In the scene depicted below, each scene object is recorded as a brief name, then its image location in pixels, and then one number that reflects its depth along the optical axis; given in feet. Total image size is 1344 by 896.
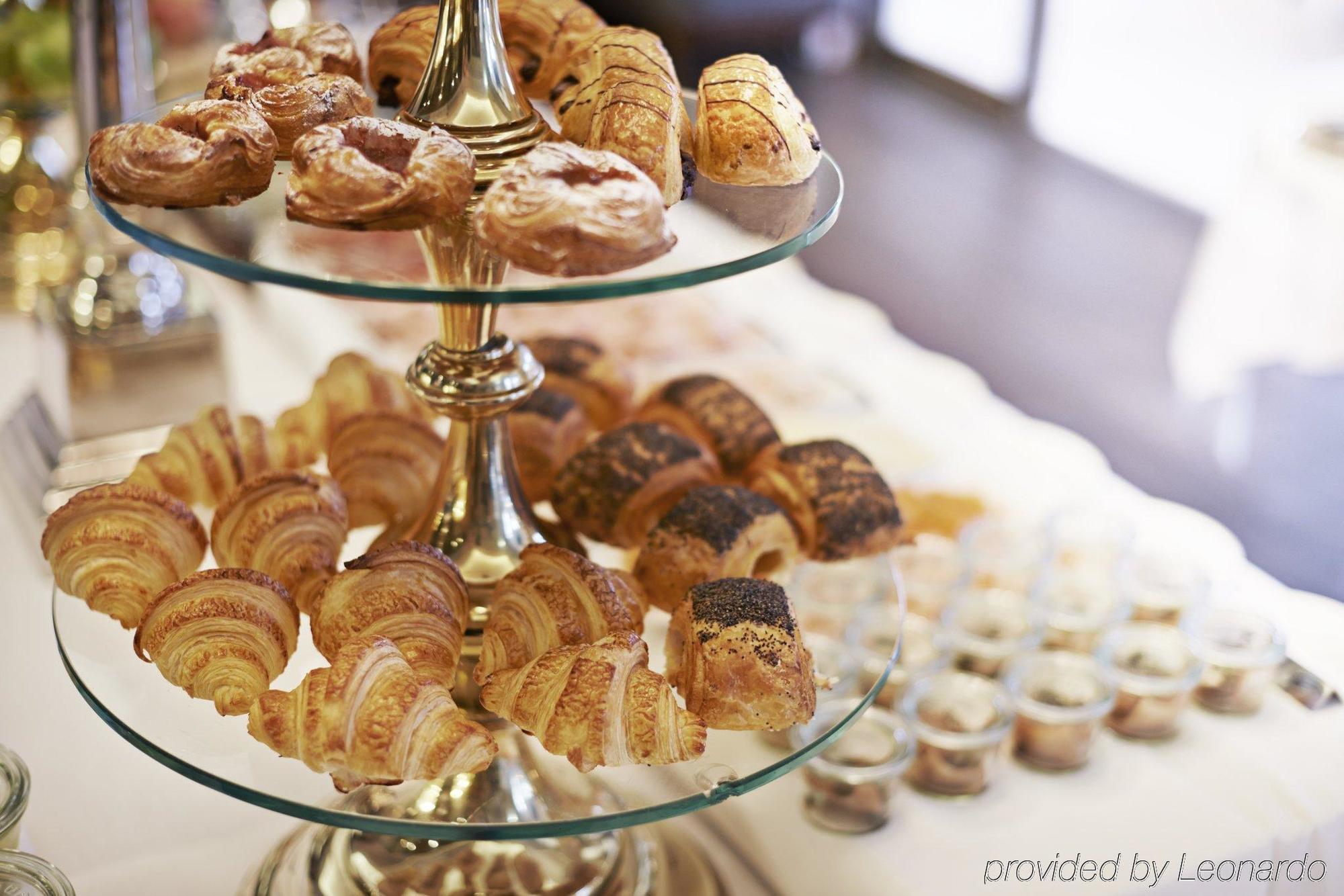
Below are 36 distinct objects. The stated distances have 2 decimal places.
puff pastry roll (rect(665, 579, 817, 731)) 2.47
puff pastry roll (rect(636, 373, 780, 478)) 3.48
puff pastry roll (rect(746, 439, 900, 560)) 3.14
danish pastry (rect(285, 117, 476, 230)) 2.18
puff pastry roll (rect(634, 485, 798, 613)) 2.90
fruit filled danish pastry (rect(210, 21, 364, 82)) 2.72
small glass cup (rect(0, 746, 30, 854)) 2.67
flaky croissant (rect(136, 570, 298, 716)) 2.49
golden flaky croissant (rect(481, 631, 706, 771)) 2.33
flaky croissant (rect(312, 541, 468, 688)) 2.55
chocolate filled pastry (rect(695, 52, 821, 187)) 2.54
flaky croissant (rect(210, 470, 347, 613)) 2.85
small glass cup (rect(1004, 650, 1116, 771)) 3.10
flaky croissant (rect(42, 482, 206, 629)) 2.74
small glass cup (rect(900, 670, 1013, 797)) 3.05
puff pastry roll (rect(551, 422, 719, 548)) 3.17
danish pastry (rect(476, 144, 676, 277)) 2.10
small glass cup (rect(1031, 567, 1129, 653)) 3.43
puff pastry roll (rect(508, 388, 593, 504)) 3.49
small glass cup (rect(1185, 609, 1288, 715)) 3.29
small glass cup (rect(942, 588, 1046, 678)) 3.36
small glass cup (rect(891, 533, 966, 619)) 3.57
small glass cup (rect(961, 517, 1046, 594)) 3.61
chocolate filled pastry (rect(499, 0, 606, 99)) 2.93
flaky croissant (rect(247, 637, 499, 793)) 2.25
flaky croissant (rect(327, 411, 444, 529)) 3.25
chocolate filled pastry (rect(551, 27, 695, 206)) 2.44
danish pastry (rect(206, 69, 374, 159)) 2.50
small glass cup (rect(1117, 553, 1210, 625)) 3.51
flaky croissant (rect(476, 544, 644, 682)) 2.60
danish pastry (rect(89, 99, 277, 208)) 2.27
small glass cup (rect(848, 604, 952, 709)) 2.85
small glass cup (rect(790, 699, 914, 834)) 3.00
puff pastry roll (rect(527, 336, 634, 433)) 3.75
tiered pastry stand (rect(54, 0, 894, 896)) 2.17
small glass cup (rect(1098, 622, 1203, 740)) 3.20
